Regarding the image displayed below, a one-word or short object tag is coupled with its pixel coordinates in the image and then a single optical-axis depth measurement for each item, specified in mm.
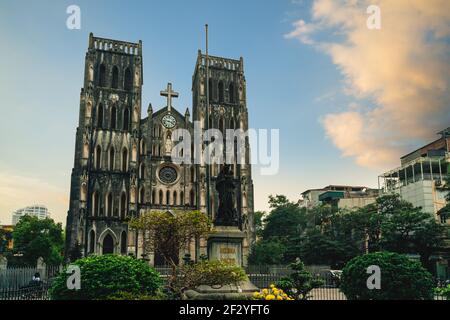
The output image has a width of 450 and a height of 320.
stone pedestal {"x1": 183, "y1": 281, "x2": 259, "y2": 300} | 12328
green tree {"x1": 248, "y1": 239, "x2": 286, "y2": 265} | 40875
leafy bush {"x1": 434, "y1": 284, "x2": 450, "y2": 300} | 11992
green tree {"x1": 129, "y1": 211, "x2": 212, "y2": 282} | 16531
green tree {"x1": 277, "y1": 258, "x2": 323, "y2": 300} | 14570
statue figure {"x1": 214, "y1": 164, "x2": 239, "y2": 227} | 14758
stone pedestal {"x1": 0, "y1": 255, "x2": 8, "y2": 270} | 45706
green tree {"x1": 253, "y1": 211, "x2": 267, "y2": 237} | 68438
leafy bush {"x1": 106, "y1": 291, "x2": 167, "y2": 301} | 10785
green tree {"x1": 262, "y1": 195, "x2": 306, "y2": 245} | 55438
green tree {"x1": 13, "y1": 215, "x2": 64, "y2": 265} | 49219
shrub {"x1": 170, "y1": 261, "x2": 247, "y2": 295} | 12125
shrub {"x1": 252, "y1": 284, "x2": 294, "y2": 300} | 8959
